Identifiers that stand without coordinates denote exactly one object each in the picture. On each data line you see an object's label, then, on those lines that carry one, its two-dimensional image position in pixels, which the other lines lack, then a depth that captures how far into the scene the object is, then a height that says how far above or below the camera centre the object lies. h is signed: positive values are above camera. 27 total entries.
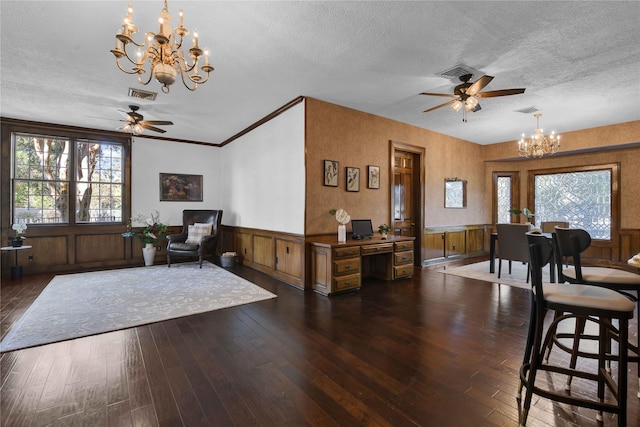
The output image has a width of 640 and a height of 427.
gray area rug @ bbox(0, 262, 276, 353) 2.97 -1.18
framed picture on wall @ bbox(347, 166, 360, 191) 5.02 +0.57
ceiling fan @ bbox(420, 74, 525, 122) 3.54 +1.51
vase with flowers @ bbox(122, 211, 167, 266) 6.39 -0.45
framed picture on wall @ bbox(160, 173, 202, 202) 6.99 +0.60
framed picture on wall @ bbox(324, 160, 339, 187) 4.71 +0.63
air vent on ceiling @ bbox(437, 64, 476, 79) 3.50 +1.73
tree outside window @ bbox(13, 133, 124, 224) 5.63 +0.65
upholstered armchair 6.11 -0.52
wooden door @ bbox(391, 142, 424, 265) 6.02 +0.40
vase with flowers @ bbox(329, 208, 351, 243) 4.50 -0.13
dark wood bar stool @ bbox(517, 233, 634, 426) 1.50 -0.61
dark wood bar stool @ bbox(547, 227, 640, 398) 2.07 -0.46
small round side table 5.04 -0.99
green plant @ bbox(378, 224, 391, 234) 5.06 -0.29
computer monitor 4.80 -0.28
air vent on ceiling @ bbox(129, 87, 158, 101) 4.27 +1.76
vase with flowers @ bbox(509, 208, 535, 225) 7.32 -0.18
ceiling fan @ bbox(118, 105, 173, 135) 4.88 +1.54
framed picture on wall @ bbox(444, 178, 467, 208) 6.86 +0.46
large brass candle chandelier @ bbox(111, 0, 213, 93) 2.10 +1.28
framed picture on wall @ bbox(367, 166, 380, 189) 5.31 +0.65
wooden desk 4.18 -0.75
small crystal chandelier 5.79 +1.34
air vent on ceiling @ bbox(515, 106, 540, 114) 5.04 +1.78
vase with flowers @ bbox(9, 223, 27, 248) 5.11 -0.43
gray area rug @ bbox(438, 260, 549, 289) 4.84 -1.14
